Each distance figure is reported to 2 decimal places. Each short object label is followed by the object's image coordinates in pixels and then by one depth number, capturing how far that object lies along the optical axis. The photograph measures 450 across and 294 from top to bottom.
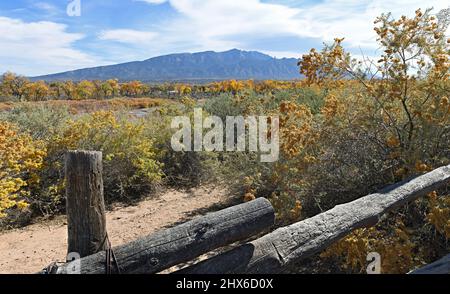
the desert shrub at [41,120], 7.01
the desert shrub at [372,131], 4.23
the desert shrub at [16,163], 4.94
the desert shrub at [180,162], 7.38
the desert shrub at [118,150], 6.45
